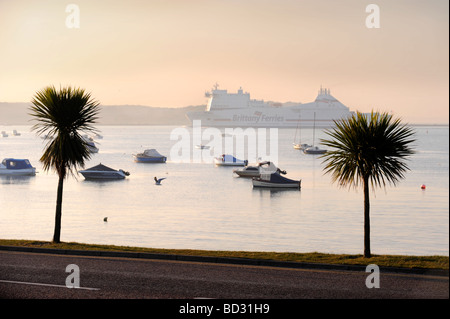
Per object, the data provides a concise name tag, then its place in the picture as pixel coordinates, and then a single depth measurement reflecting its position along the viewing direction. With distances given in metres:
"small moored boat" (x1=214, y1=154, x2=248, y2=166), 106.88
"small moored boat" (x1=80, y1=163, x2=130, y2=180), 79.19
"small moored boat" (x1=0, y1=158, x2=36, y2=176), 84.62
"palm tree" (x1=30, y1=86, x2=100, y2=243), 21.58
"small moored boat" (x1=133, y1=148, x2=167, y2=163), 112.81
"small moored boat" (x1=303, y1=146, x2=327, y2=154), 134.98
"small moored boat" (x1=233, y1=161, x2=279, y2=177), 83.24
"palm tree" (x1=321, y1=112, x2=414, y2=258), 18.17
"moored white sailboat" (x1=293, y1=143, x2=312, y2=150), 149.88
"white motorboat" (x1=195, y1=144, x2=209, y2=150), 170.20
